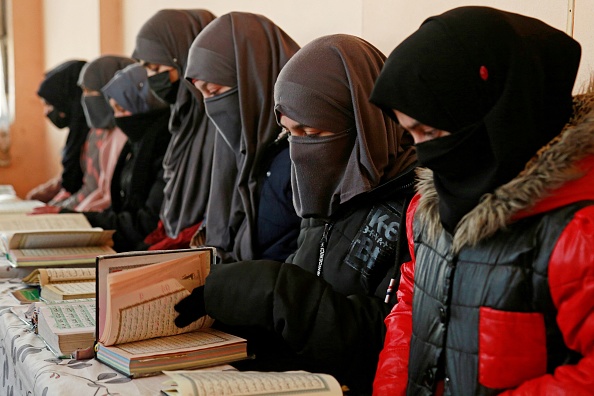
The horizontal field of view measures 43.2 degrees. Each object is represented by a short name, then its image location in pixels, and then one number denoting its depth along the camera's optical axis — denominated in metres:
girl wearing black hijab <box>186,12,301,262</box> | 2.37
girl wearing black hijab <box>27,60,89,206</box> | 5.26
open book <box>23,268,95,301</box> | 1.96
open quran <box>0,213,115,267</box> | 2.41
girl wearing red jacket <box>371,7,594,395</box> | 1.14
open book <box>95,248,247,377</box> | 1.47
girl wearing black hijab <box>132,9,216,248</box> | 3.04
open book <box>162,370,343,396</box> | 1.19
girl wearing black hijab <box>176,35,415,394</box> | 1.53
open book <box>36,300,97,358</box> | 1.55
